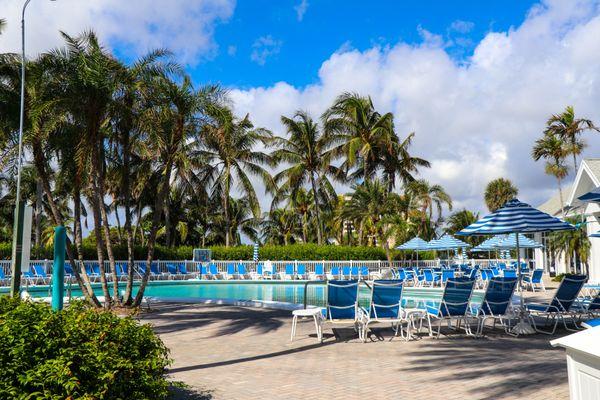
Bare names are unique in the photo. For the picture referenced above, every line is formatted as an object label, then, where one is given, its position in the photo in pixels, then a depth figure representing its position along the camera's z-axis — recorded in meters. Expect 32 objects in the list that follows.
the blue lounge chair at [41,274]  24.67
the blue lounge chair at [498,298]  9.76
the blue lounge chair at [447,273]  21.60
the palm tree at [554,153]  32.62
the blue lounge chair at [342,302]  9.28
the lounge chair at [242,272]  30.86
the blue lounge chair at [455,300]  9.55
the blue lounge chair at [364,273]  28.58
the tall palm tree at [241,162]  33.66
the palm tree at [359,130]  35.22
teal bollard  6.47
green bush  3.81
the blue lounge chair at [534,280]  19.14
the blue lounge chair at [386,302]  9.24
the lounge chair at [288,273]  30.94
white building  24.11
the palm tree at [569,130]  31.38
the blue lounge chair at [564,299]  9.87
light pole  6.64
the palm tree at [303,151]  35.62
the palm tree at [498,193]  56.72
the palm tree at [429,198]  41.06
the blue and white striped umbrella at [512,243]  21.34
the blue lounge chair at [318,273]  30.84
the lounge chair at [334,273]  29.88
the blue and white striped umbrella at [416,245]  25.57
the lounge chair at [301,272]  30.69
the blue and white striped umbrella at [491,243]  23.70
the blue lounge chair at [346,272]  30.17
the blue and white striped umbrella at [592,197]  8.38
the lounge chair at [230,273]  31.33
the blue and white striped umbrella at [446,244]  24.96
